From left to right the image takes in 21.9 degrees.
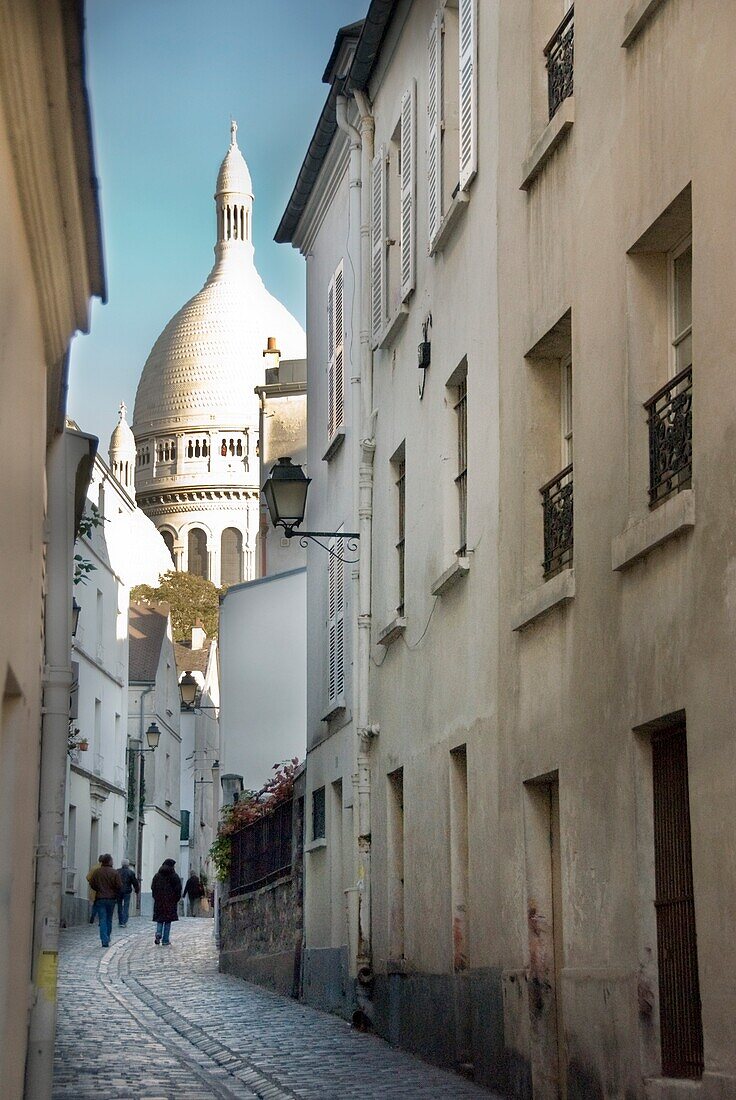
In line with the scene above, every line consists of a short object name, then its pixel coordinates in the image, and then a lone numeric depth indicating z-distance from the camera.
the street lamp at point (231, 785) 26.71
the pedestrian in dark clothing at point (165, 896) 27.94
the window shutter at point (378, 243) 16.78
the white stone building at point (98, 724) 43.25
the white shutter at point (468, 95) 12.96
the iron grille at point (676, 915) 8.20
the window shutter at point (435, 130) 14.28
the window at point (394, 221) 15.55
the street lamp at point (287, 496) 16.16
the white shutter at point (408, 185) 15.38
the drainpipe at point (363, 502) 15.76
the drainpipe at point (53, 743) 8.86
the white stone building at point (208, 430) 149.50
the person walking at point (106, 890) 27.92
